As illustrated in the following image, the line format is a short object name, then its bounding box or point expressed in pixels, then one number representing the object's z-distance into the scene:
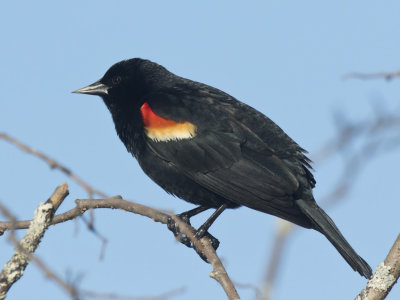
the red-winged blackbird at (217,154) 8.21
